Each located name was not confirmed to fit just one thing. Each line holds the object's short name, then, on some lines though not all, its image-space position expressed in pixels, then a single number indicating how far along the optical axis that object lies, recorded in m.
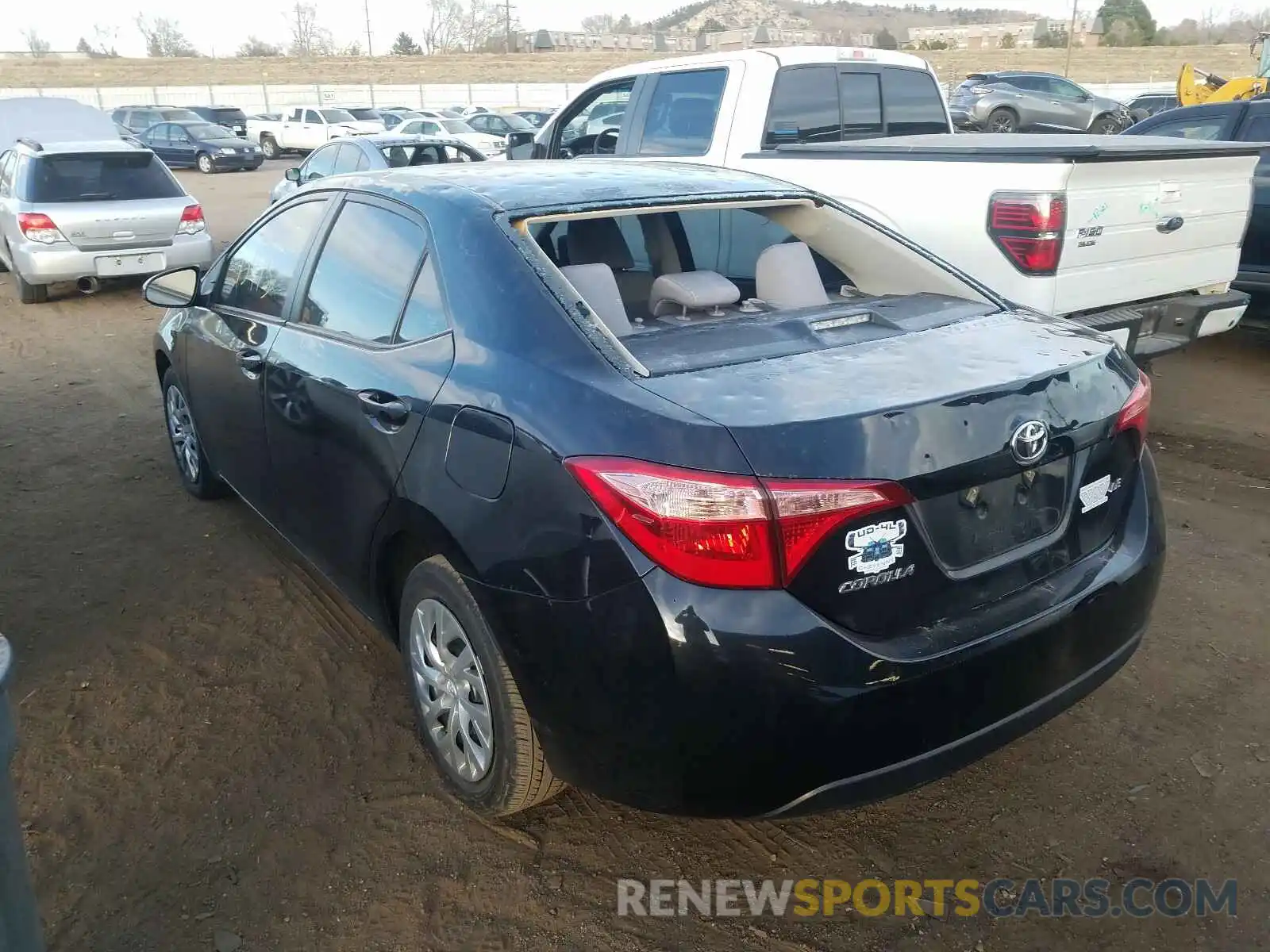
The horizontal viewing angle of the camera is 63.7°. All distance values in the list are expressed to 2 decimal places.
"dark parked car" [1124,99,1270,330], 7.01
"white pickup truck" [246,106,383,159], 31.62
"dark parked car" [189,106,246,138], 32.03
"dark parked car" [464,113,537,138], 28.72
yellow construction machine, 15.38
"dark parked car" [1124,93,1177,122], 22.53
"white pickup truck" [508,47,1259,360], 4.64
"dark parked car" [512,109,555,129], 29.55
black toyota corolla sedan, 2.09
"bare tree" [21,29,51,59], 100.38
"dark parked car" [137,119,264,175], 26.83
